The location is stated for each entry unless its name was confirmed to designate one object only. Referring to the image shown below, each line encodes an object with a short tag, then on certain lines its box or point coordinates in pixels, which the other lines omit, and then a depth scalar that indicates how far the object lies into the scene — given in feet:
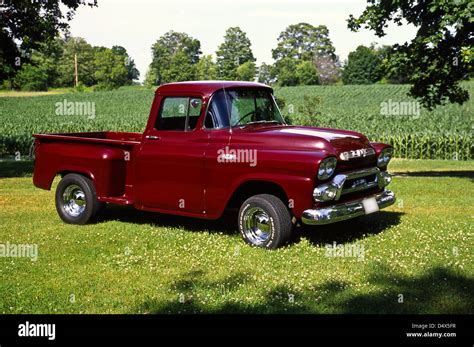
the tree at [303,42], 386.11
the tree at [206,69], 236.22
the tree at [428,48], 48.39
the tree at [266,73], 307.54
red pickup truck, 23.63
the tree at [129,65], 335.51
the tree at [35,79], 282.77
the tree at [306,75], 309.98
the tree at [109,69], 295.69
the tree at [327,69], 354.06
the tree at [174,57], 257.34
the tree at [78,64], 319.68
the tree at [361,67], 322.14
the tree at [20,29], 60.08
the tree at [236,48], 269.85
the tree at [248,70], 221.01
